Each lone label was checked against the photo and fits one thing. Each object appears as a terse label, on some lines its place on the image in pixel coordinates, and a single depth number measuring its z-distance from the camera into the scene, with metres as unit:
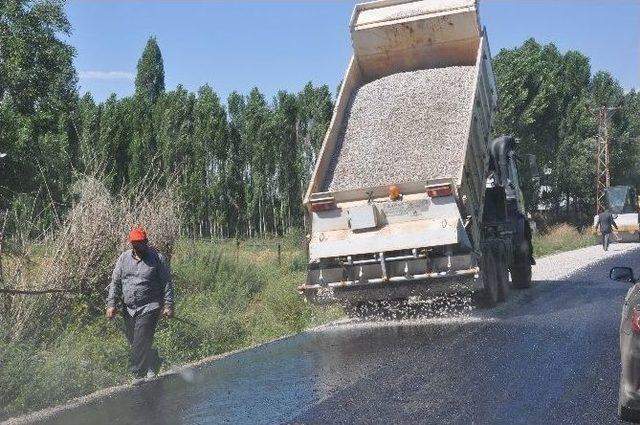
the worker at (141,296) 8.77
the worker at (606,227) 31.03
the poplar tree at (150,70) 66.25
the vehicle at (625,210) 36.12
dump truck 11.27
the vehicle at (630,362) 5.39
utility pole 47.75
